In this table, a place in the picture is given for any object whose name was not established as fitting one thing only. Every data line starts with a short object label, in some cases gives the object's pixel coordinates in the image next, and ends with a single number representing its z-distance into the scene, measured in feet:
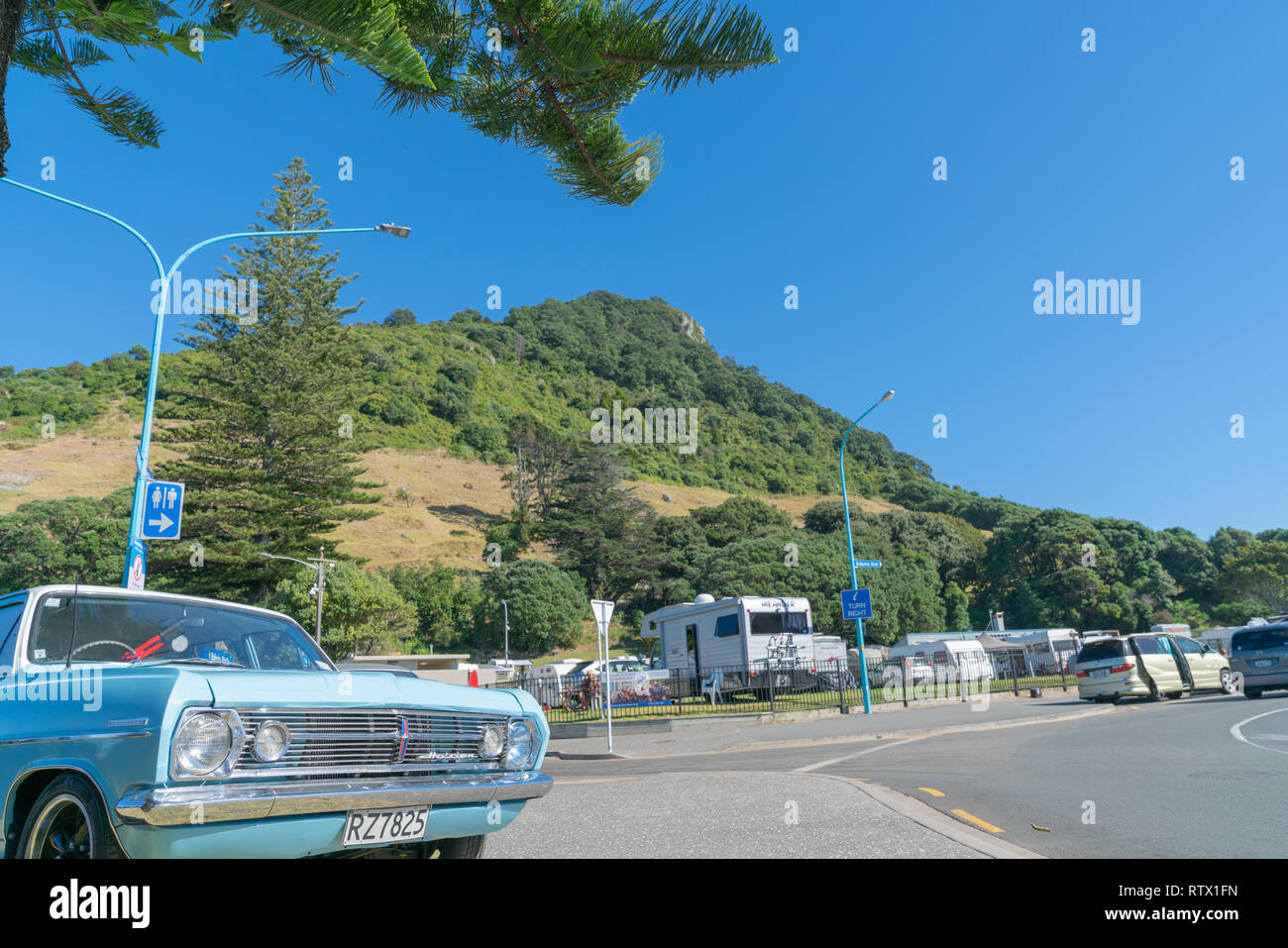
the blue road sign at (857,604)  69.62
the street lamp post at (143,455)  34.88
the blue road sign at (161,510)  38.34
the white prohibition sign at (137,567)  34.58
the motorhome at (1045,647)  116.78
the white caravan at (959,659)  99.09
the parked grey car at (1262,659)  53.57
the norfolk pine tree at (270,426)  133.90
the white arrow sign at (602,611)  47.79
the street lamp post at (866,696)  65.16
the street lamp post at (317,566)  115.81
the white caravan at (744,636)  84.74
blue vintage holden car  8.63
